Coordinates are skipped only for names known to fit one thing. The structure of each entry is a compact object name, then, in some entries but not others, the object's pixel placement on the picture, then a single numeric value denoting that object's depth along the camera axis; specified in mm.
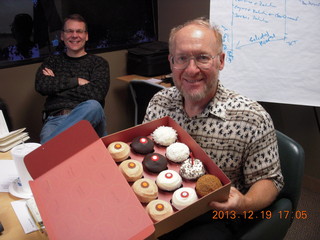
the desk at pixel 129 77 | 2954
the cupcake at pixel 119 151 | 962
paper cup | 947
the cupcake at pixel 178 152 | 986
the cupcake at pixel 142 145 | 1025
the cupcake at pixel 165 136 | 1037
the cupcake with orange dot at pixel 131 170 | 906
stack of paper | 1346
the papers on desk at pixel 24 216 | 882
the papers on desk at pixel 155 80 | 2758
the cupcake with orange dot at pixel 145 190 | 847
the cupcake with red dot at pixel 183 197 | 832
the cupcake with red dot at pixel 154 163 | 964
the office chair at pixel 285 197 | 1042
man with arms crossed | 2410
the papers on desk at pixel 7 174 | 1099
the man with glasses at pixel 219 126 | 1075
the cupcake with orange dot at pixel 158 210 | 791
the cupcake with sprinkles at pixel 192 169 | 910
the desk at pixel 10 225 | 853
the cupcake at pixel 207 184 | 838
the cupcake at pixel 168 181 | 905
